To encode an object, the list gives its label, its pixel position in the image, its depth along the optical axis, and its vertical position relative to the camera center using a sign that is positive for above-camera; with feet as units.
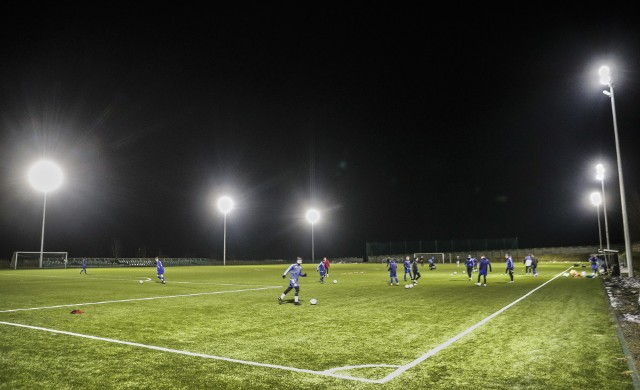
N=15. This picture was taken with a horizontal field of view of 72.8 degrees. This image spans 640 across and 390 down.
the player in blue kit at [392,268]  87.73 -3.96
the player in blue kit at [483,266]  83.66 -3.71
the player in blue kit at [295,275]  54.54 -3.17
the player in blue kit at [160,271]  93.08 -4.18
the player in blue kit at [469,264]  98.87 -3.84
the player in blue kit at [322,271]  98.03 -4.88
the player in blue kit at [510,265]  95.52 -4.13
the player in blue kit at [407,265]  88.06 -3.52
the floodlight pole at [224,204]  253.85 +27.15
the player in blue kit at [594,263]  115.44 -4.72
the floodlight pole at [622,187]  85.92 +11.49
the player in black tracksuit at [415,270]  92.78 -4.71
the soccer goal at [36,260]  194.80 -3.31
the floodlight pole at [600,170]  119.44 +20.64
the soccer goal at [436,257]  292.20 -6.37
